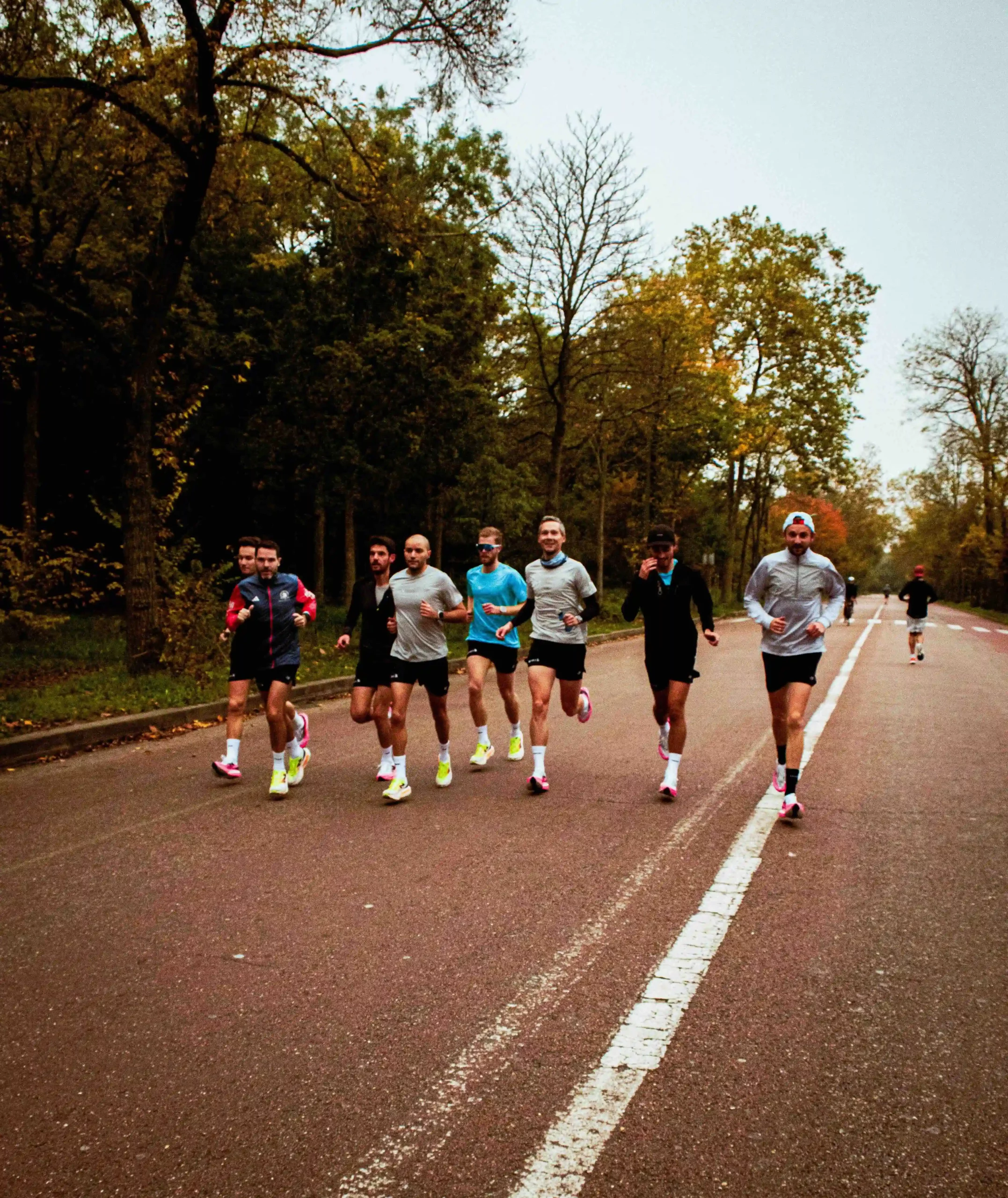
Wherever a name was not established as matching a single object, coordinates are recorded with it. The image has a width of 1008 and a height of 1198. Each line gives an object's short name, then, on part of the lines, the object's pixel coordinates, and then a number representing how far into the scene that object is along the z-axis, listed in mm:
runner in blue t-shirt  8586
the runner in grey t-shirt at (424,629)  7719
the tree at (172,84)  12578
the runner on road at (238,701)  7961
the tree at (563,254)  24750
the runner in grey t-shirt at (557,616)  7965
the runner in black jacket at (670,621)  7566
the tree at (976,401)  53531
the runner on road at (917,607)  20469
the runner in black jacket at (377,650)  7848
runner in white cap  7098
